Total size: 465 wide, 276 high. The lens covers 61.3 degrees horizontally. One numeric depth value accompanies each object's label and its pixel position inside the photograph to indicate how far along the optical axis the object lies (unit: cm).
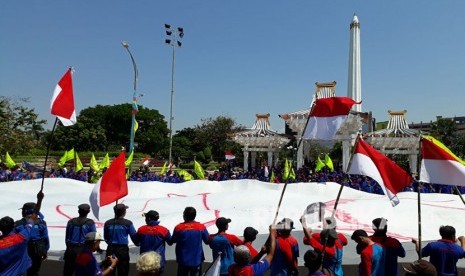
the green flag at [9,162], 2038
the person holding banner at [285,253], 464
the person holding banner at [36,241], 583
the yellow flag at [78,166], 2072
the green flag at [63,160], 2228
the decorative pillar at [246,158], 3730
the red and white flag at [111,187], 596
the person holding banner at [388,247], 484
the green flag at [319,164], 2332
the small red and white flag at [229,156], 2705
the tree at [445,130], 5112
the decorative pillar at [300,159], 3381
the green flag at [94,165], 2080
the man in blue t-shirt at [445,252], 468
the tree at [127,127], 6743
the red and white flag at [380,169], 542
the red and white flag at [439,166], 551
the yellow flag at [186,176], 2022
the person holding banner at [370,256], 451
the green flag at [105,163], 2055
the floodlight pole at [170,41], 3257
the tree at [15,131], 3516
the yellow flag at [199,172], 1912
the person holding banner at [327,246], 448
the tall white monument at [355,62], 5953
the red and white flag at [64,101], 645
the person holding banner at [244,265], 376
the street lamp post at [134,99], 2584
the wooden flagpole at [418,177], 484
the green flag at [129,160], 2134
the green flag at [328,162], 2257
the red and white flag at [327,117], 616
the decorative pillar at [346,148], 3136
